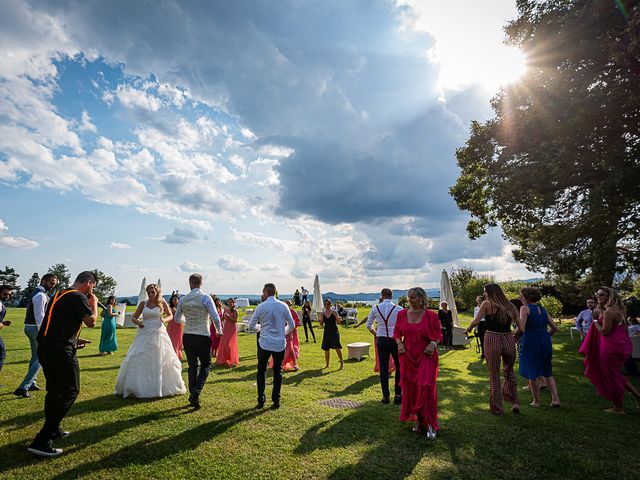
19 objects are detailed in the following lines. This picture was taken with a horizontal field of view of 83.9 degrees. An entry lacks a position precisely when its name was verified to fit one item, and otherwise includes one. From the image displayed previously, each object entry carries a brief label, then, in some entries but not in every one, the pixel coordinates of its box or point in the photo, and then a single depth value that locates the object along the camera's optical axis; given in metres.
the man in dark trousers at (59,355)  4.41
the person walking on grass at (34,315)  6.87
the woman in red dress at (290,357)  10.28
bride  6.92
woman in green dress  12.68
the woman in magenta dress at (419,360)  5.18
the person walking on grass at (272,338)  6.49
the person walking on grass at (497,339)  6.11
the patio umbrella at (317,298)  25.66
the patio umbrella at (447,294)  16.11
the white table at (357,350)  12.01
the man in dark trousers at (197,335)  6.44
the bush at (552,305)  25.44
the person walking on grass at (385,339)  6.91
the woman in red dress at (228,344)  10.95
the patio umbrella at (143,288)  22.62
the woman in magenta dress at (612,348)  6.68
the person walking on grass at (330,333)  10.53
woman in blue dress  6.83
